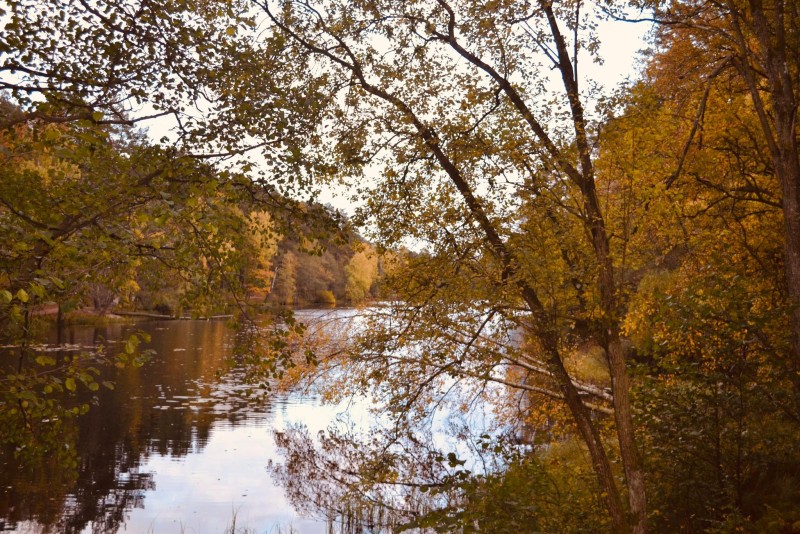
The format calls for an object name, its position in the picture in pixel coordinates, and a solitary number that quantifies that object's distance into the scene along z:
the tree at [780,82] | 7.93
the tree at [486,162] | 7.59
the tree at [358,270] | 65.25
